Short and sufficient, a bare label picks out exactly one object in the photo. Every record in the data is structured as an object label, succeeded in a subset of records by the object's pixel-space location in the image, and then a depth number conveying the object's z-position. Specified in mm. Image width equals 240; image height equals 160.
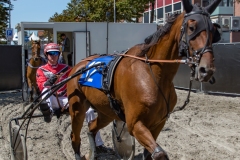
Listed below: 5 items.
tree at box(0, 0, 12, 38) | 16016
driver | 5809
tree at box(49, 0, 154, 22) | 30891
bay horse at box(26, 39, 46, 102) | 12011
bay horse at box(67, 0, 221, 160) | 3492
